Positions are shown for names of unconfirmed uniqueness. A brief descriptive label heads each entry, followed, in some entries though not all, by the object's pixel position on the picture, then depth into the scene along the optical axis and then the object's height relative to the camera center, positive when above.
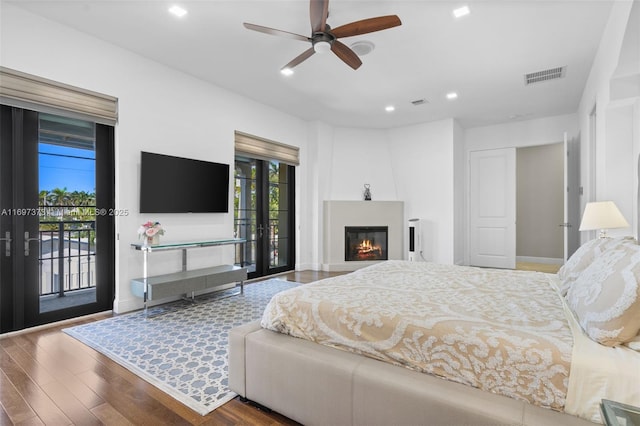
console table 3.40 -0.74
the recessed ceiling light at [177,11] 2.90 +1.85
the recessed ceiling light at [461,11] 2.86 +1.81
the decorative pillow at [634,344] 1.21 -0.50
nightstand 0.95 -0.61
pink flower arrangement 3.55 -0.18
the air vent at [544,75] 4.12 +1.82
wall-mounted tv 3.79 +0.37
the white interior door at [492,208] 6.39 +0.10
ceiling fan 2.53 +1.54
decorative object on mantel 6.59 +0.44
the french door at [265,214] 5.37 -0.01
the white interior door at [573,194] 5.57 +0.33
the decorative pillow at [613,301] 1.21 -0.36
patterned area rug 2.07 -1.10
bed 1.20 -0.60
